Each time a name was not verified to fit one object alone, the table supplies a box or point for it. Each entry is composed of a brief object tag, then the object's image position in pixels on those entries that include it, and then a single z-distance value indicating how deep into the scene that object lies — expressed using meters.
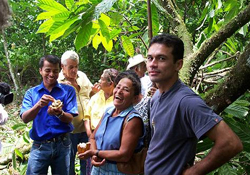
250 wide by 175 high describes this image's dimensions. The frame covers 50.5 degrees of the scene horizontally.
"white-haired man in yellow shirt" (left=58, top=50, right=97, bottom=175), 3.04
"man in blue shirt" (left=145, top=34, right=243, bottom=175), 1.16
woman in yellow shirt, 2.73
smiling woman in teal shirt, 1.81
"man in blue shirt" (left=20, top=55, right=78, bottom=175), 2.50
